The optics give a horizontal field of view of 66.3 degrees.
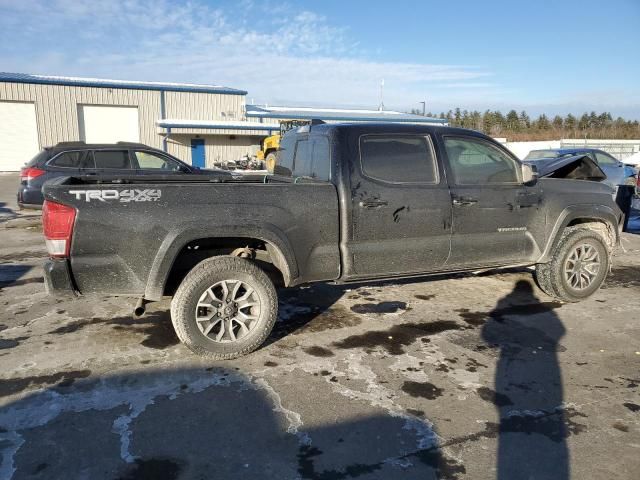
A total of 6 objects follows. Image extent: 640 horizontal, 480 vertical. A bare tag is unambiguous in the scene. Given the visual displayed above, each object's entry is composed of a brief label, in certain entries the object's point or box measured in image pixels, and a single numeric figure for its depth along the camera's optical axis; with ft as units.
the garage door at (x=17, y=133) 93.66
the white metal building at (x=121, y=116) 94.17
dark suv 33.19
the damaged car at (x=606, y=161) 52.71
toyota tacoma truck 12.22
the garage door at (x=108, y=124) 98.27
